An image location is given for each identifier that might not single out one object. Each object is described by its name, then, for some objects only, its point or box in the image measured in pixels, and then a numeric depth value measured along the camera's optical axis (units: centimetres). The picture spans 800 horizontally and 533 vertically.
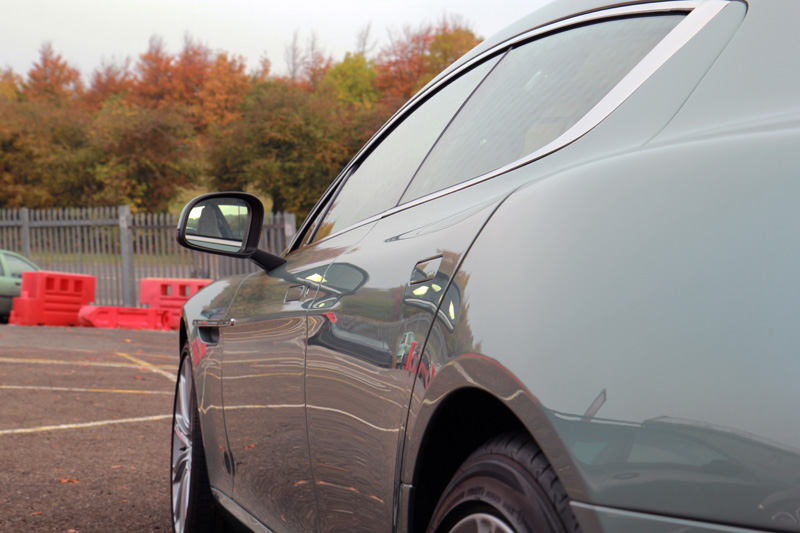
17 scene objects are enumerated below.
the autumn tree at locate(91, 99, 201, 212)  4409
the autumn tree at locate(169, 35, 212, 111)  6762
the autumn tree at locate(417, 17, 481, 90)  6031
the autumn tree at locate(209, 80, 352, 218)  4584
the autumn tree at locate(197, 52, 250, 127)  6284
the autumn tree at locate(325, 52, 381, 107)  6981
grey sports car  107
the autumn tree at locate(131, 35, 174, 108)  6869
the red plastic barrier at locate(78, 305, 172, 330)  1493
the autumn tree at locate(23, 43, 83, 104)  6731
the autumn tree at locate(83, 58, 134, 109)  7150
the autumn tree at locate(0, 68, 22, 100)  6327
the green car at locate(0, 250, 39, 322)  1552
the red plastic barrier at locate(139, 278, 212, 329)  1533
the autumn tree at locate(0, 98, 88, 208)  4600
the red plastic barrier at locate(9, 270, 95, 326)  1502
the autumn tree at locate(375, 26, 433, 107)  6456
